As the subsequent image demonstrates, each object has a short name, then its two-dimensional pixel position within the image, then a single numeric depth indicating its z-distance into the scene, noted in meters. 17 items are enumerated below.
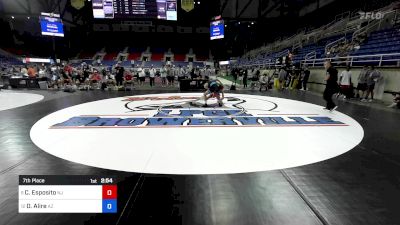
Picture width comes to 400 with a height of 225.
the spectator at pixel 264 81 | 13.91
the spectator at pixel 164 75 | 17.59
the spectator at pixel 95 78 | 14.93
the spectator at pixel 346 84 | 9.88
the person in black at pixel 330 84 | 7.06
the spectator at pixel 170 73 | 16.84
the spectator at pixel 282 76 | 14.42
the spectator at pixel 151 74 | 16.69
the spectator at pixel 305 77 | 13.69
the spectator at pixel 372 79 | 9.14
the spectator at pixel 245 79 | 16.27
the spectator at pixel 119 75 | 14.18
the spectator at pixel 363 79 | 9.46
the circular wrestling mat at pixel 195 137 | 3.27
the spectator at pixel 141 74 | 17.31
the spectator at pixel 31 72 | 16.13
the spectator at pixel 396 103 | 7.81
